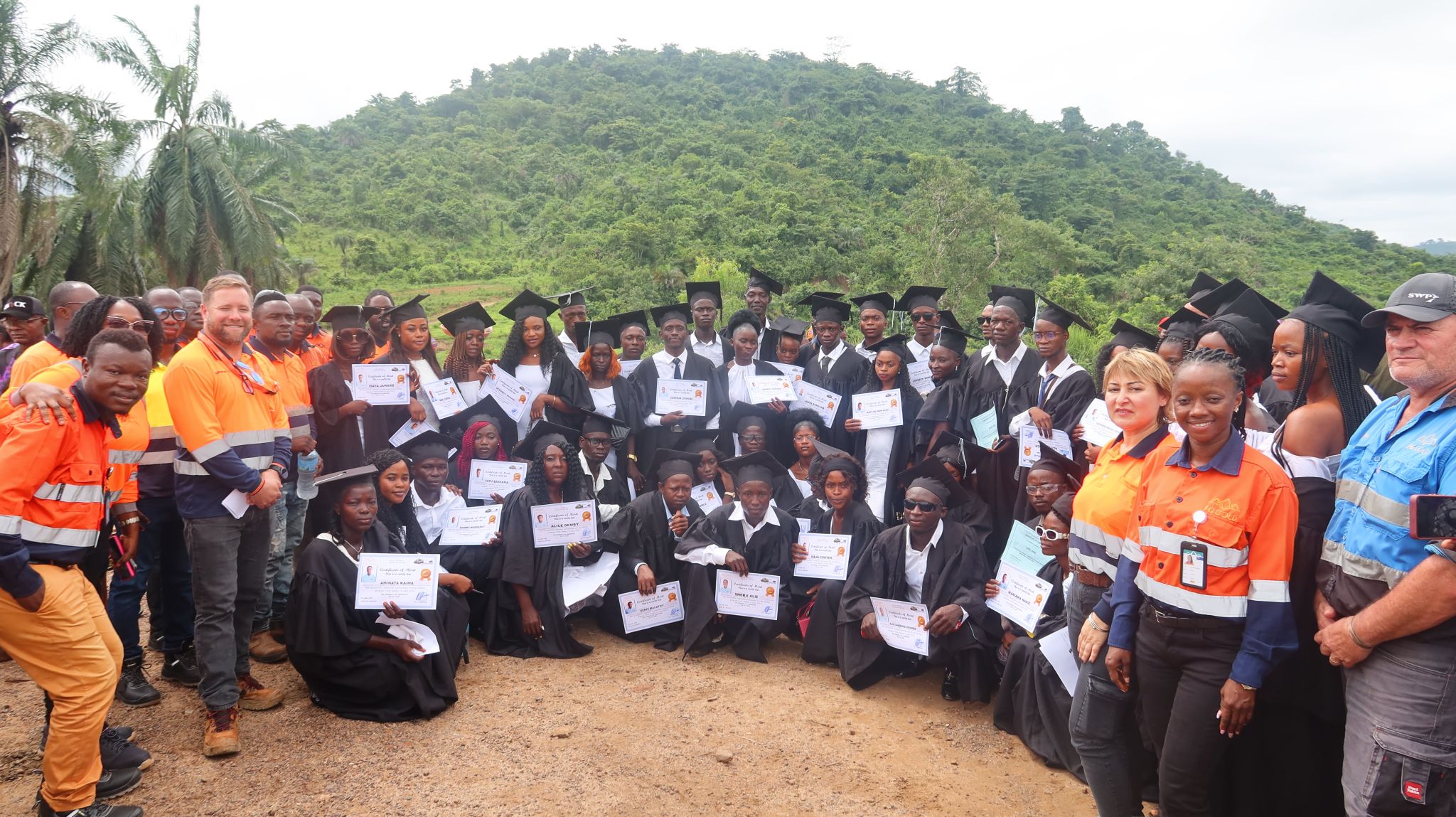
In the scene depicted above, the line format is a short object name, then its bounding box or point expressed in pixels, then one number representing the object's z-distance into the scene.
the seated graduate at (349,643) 5.28
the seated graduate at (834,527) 6.49
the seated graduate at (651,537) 7.03
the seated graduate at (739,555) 6.66
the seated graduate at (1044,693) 5.01
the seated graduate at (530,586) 6.66
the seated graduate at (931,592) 5.85
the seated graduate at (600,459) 7.40
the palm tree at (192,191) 23.28
